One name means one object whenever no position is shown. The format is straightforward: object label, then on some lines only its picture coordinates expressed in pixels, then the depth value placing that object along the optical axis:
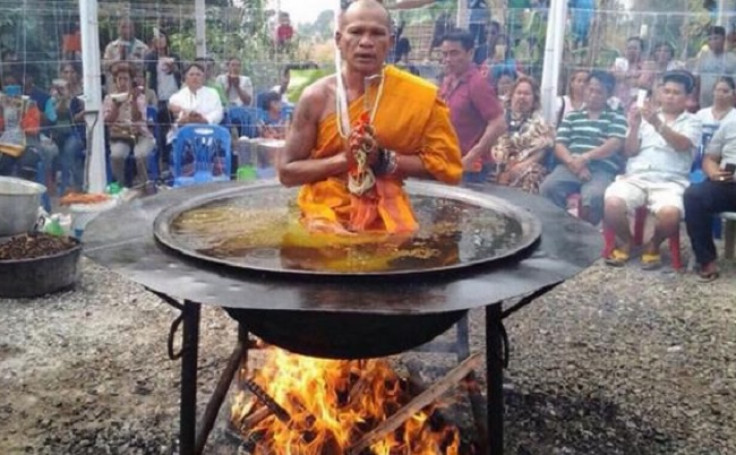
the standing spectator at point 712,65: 8.36
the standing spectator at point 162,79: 9.45
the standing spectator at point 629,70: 8.20
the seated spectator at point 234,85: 9.82
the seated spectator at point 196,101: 8.95
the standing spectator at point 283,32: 11.10
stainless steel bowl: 5.93
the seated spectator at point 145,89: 9.25
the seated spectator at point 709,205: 6.55
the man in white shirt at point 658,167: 6.91
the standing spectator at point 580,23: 8.37
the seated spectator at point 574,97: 7.62
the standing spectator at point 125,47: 9.73
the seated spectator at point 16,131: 8.10
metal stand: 2.54
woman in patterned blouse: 7.43
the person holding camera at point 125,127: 8.84
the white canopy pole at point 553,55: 7.65
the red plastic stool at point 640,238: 6.79
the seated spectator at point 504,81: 8.06
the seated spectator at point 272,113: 9.77
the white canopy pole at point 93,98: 7.57
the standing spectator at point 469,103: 6.67
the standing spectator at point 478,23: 8.72
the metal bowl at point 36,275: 5.41
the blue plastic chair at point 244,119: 9.74
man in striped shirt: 7.31
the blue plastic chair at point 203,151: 8.30
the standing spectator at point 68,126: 9.20
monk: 3.04
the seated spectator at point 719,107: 7.26
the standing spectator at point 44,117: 8.85
